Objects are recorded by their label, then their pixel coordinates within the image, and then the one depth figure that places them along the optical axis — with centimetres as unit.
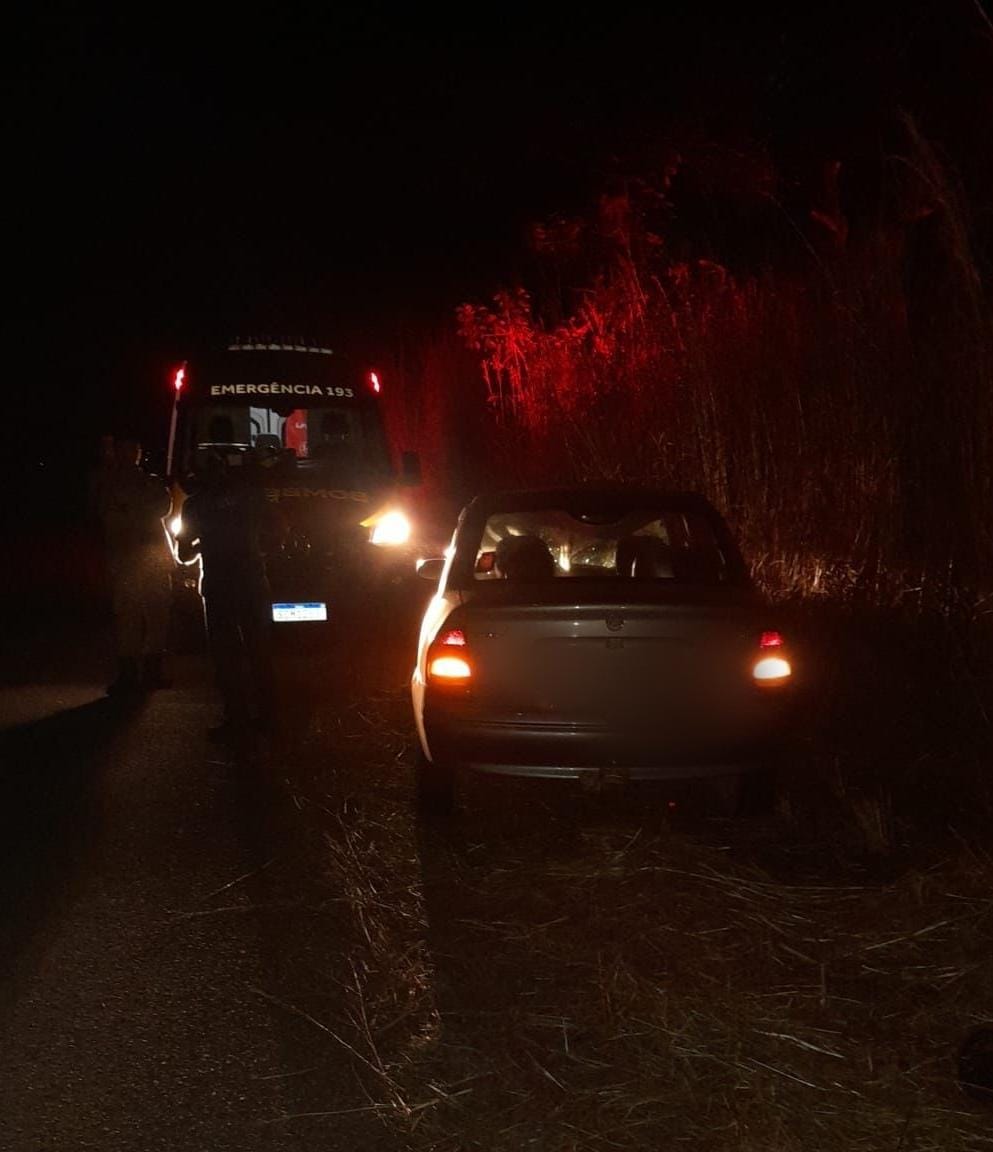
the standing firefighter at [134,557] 1009
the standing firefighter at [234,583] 848
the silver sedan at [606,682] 576
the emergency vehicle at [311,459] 1141
